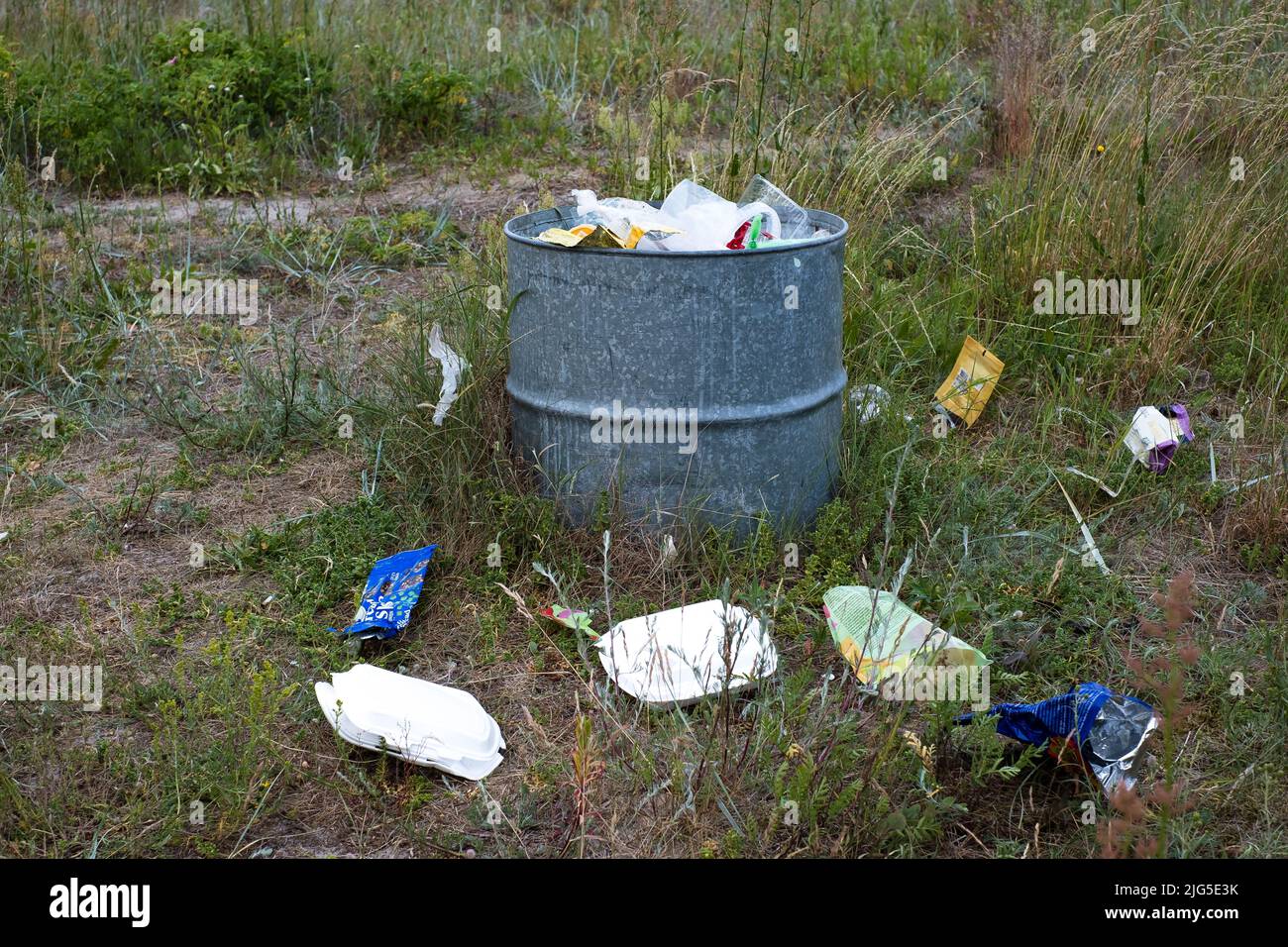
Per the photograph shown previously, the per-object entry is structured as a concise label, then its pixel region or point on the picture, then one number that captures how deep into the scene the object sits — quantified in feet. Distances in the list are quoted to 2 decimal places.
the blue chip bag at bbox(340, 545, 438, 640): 9.34
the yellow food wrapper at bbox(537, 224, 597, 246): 9.59
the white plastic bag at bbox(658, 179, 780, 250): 10.46
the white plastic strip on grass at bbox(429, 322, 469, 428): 10.64
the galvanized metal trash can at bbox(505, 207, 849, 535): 9.54
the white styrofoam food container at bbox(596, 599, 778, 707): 8.35
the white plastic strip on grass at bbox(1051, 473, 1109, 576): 10.18
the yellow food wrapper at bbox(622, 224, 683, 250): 9.89
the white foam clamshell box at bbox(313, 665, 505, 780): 8.04
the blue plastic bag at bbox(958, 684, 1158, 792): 7.52
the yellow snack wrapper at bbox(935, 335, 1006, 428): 12.46
